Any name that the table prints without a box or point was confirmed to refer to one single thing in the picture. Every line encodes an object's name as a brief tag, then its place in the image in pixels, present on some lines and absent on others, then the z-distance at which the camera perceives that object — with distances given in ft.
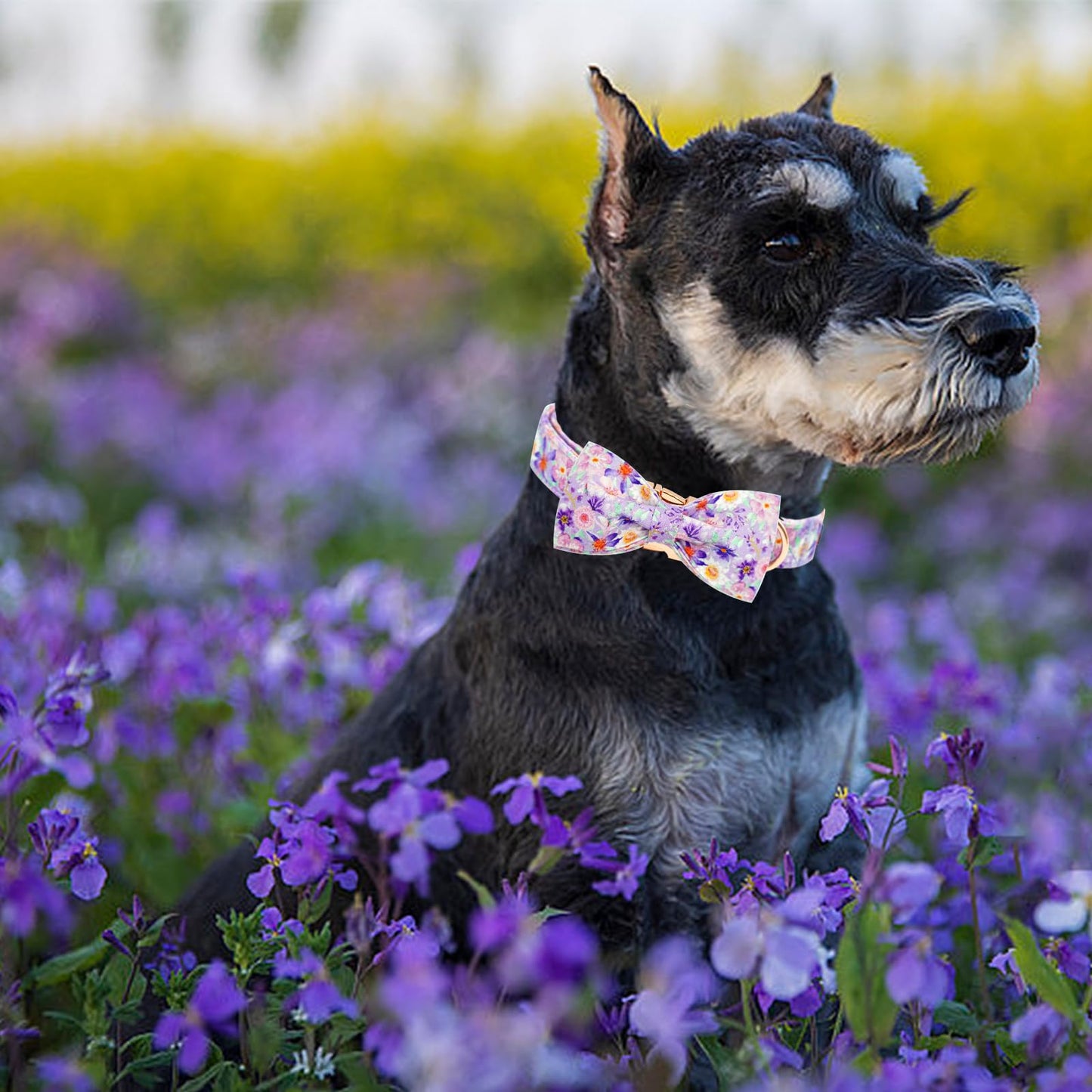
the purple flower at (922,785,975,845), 4.57
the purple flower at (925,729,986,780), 4.59
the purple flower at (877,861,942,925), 4.23
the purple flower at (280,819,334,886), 4.54
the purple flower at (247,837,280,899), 4.60
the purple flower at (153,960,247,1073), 4.27
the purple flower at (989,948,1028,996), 4.62
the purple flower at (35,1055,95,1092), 4.17
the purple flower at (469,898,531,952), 3.96
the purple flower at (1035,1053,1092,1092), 4.26
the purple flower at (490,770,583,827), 4.49
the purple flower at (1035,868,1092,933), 4.30
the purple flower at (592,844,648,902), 4.63
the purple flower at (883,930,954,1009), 4.19
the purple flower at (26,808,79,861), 4.66
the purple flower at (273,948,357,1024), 4.27
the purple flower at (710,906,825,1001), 4.21
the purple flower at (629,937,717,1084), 4.16
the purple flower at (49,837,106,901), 4.62
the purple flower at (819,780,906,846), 4.57
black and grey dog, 4.98
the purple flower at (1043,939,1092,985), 4.66
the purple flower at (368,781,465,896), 4.34
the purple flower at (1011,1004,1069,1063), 4.35
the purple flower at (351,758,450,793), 4.46
